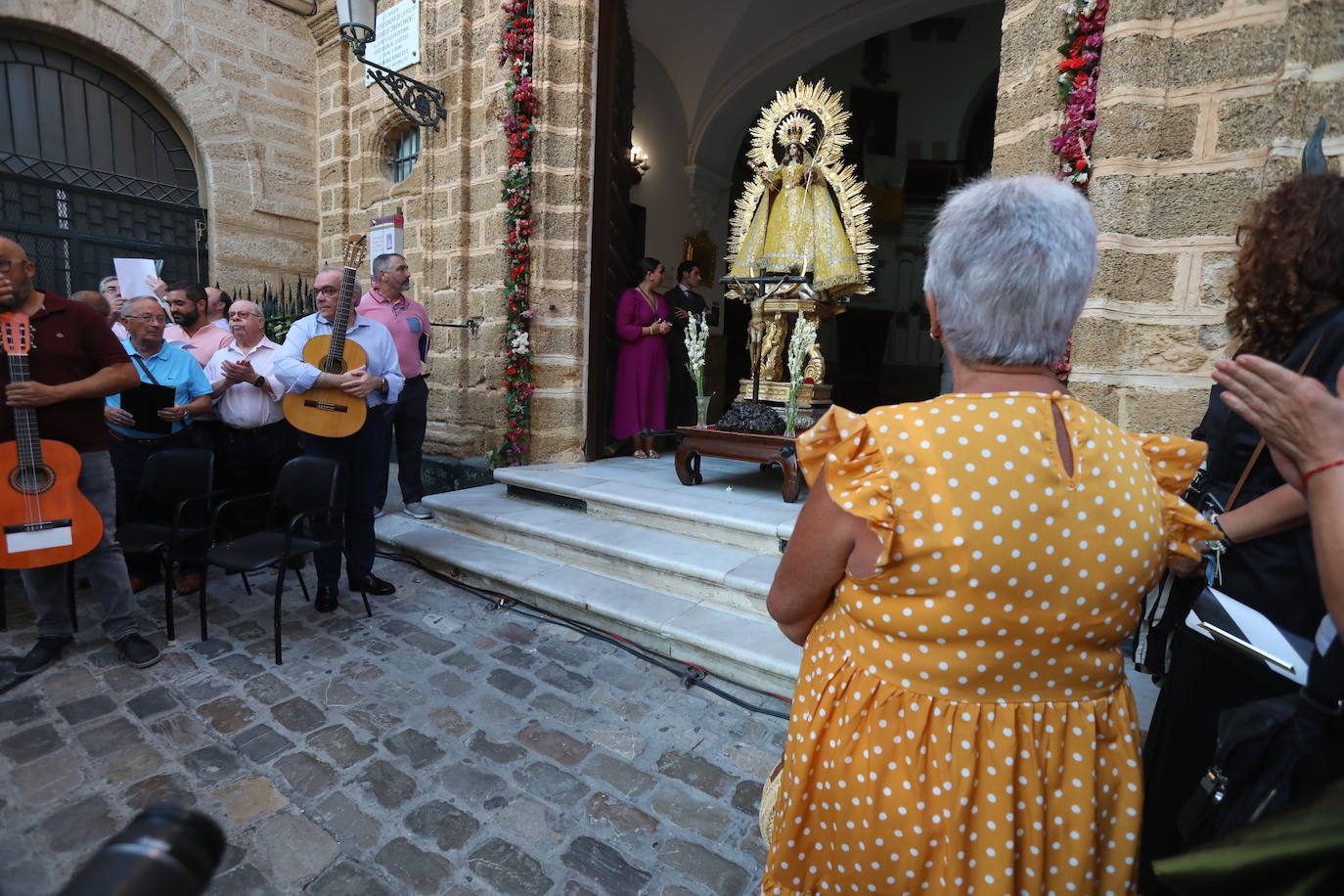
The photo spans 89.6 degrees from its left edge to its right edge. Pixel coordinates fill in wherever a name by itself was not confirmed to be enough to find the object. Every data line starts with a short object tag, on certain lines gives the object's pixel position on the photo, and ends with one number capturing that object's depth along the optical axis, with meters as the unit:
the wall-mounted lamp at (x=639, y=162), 8.16
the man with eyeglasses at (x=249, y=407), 4.10
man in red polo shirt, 2.92
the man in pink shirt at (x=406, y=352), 5.07
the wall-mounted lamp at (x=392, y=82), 5.09
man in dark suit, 6.81
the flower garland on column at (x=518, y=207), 5.45
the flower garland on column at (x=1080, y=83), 3.13
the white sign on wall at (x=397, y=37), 6.23
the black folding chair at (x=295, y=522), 3.28
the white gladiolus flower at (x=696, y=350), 5.20
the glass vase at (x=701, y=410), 5.11
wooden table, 4.43
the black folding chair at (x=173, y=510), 3.57
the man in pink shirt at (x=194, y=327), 4.43
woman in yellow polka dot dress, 0.97
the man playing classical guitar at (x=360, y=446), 3.77
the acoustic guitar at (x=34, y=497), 2.84
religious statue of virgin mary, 5.50
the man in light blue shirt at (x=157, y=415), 3.90
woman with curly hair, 1.34
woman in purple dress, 6.20
